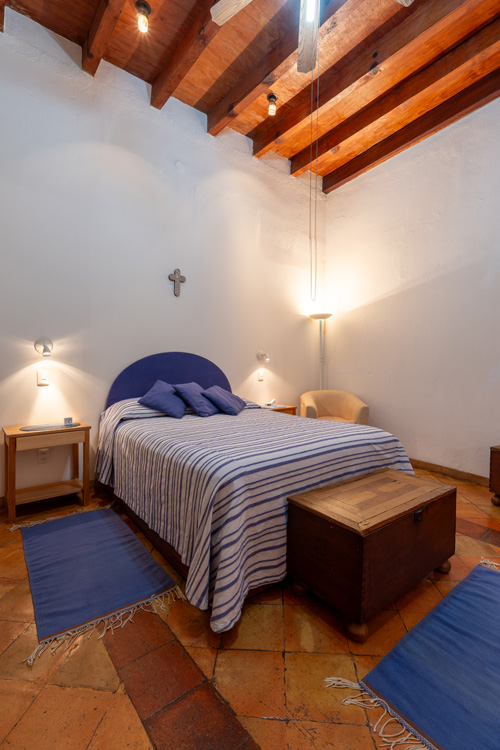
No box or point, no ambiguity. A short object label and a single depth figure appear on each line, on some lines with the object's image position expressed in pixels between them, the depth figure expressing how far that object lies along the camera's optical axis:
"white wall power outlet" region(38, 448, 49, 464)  2.87
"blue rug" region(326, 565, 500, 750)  1.07
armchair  4.00
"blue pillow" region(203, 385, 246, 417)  3.22
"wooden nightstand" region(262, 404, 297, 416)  3.98
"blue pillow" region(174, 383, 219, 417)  3.09
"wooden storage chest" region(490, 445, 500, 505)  2.80
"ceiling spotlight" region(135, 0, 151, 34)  2.58
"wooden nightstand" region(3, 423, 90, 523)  2.48
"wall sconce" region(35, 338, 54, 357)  2.81
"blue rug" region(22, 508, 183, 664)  1.55
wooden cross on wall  3.55
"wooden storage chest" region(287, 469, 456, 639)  1.40
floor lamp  4.96
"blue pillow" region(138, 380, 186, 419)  2.93
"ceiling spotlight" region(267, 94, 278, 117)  3.40
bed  1.49
